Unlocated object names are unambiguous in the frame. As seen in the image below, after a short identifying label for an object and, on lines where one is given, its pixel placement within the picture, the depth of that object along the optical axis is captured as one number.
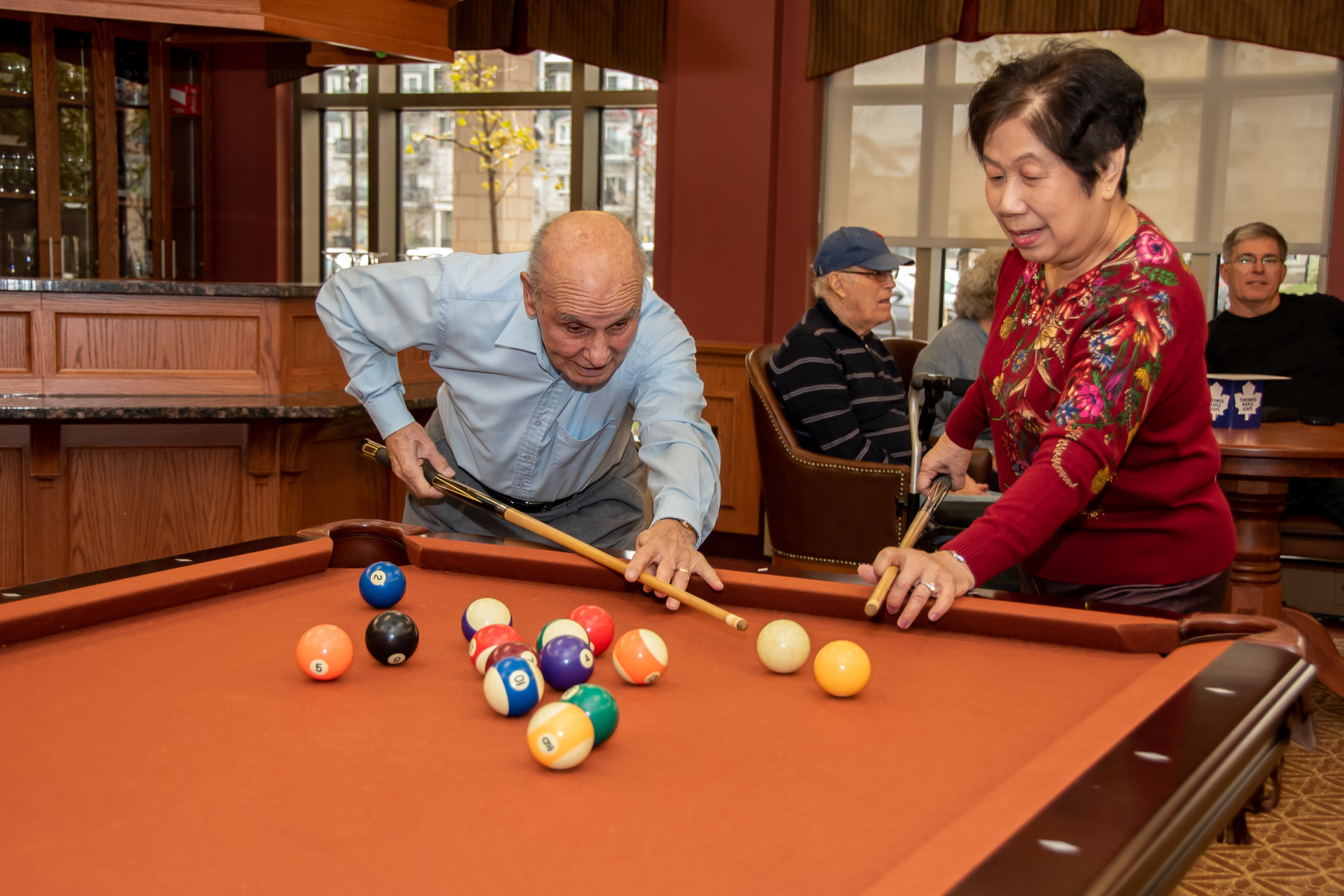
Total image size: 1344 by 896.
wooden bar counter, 3.36
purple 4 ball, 1.26
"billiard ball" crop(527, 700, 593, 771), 1.01
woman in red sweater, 1.44
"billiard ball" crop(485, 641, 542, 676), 1.19
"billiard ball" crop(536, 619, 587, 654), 1.34
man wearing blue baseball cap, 3.24
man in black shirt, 3.80
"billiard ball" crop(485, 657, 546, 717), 1.15
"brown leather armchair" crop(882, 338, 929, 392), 4.30
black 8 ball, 1.30
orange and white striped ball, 1.27
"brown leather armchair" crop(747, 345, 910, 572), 3.17
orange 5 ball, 1.25
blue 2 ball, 1.55
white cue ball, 1.32
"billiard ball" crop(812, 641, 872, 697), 1.23
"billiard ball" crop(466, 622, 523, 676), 1.30
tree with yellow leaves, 5.91
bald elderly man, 1.89
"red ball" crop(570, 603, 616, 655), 1.42
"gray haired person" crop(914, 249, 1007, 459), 3.56
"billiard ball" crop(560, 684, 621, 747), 1.07
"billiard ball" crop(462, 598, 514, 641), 1.40
